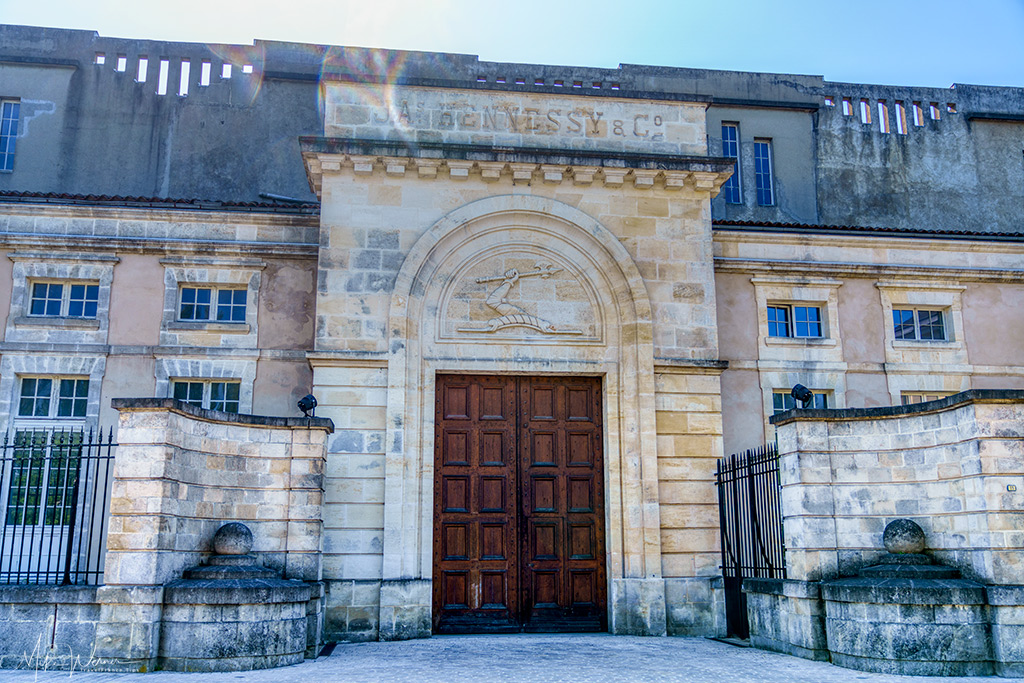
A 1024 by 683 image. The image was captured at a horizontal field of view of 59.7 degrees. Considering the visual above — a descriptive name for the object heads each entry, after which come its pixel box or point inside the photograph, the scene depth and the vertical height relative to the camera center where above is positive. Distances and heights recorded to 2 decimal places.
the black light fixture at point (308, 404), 11.79 +1.70
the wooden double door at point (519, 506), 12.91 +0.43
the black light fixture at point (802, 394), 11.19 +1.74
